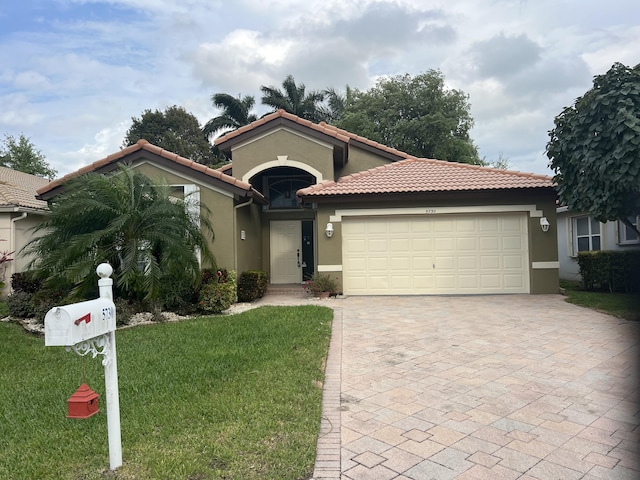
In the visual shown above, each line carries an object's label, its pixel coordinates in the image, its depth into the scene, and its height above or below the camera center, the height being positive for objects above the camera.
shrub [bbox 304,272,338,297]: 12.48 -1.06
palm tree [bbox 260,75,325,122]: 32.12 +11.02
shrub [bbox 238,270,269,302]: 12.08 -1.00
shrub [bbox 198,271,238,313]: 10.09 -1.09
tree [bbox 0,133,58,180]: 33.50 +7.63
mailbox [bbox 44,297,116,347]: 2.87 -0.47
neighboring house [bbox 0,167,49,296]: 13.49 +1.05
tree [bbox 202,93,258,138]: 31.16 +9.79
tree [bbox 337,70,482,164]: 30.30 +9.04
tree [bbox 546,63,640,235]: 8.11 +1.82
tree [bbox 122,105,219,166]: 40.38 +11.15
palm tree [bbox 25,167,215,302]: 8.89 +0.36
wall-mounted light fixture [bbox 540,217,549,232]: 12.37 +0.49
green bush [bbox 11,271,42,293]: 10.94 -0.71
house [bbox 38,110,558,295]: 11.88 +0.63
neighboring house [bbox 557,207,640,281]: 14.09 +0.09
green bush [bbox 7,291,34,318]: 10.12 -1.18
